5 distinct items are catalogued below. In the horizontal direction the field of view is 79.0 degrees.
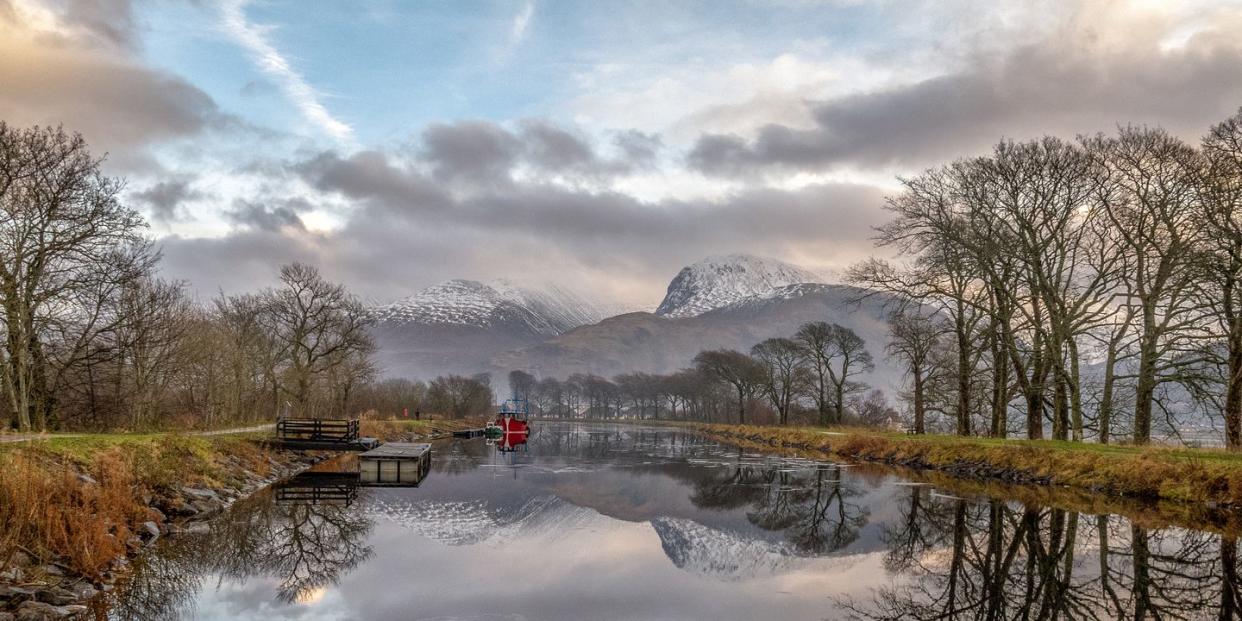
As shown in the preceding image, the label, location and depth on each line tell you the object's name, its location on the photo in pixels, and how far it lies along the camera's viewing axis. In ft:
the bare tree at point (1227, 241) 83.97
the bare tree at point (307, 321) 190.60
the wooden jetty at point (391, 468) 106.52
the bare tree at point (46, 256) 92.94
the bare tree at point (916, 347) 157.43
